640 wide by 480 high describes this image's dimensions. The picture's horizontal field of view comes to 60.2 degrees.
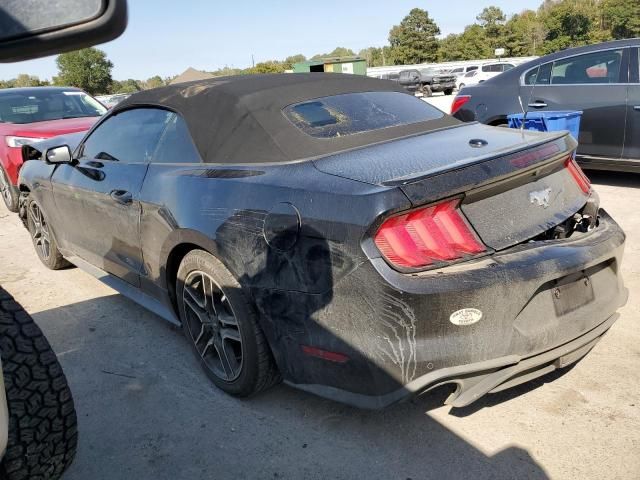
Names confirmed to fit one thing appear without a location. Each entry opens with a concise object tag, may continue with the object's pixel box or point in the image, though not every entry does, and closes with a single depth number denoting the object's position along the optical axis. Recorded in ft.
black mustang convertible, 6.88
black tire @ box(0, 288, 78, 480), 6.40
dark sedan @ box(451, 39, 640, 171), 19.66
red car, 22.65
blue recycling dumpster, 19.15
